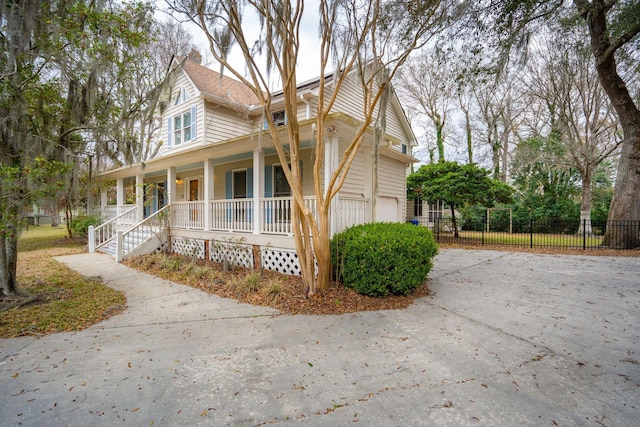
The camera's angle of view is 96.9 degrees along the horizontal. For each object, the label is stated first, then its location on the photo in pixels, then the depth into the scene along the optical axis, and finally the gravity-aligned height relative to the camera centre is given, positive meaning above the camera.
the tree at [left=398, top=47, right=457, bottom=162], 21.48 +8.95
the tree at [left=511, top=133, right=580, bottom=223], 17.02 +1.89
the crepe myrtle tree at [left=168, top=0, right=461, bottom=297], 4.92 +2.98
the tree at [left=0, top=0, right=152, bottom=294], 4.35 +2.47
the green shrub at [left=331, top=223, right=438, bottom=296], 4.83 -0.89
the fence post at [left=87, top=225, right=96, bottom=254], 10.64 -1.11
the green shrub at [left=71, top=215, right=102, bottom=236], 13.38 -0.64
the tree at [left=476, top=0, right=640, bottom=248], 6.10 +4.19
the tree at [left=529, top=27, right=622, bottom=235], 13.82 +5.28
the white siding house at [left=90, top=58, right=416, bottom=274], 7.00 +1.35
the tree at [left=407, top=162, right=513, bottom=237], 11.97 +0.98
